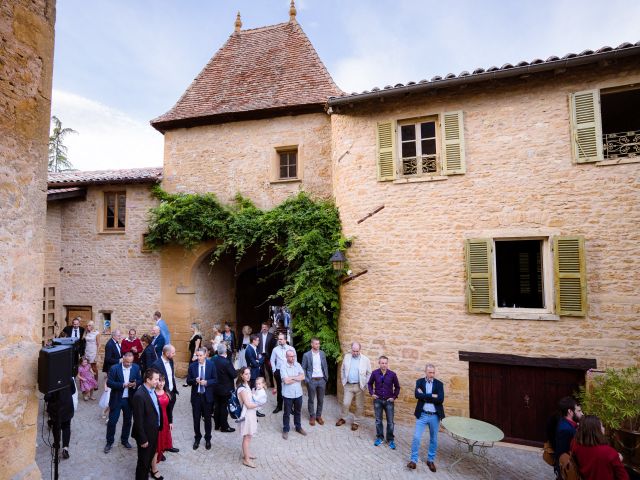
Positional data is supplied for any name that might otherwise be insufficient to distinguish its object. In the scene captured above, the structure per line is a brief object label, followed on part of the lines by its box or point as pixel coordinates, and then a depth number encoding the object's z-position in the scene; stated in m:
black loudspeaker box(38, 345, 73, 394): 3.13
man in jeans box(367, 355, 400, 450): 6.86
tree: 27.70
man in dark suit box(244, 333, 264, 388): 8.18
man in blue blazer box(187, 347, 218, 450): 6.41
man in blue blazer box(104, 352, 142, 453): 6.25
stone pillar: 2.98
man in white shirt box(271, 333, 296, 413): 7.99
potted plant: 5.33
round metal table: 5.93
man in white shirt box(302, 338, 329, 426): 7.74
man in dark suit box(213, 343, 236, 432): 6.70
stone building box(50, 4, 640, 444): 6.94
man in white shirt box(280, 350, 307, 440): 7.15
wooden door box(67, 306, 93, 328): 11.70
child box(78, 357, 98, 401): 8.41
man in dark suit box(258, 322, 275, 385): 9.24
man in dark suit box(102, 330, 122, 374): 7.68
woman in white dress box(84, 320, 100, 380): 9.64
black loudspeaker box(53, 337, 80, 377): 5.51
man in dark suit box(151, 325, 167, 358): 8.76
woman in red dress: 5.42
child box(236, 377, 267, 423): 6.11
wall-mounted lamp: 8.29
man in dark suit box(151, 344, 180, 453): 6.46
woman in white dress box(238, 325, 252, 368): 10.09
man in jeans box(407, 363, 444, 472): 6.17
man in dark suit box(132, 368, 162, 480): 4.86
